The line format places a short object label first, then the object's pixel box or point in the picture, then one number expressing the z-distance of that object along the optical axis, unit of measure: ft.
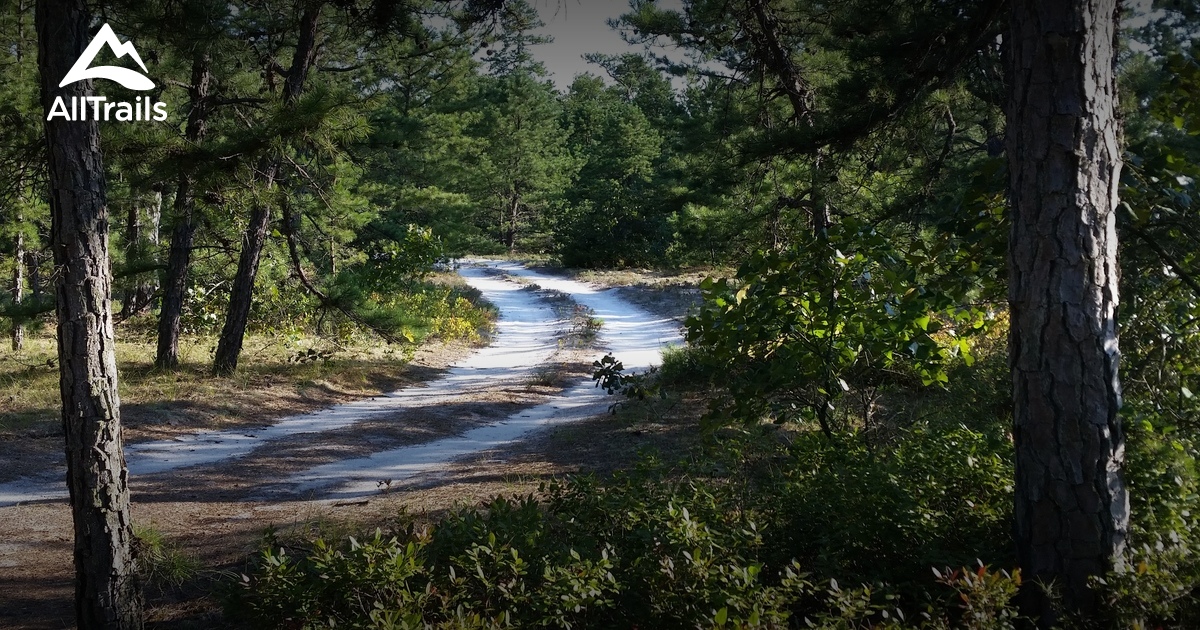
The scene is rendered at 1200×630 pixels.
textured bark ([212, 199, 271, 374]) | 41.65
